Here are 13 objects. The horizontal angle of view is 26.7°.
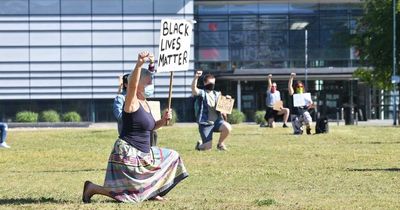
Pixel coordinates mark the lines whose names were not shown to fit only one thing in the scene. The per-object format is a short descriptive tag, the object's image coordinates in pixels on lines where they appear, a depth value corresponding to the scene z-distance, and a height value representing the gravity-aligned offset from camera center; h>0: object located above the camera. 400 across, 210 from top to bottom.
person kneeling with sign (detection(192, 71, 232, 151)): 19.05 -0.48
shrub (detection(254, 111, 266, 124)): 44.80 -1.13
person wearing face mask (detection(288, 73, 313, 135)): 27.14 -0.71
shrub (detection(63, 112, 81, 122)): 51.29 -1.24
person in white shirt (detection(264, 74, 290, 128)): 32.62 -0.51
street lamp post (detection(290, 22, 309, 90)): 55.86 +4.53
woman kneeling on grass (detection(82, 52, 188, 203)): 9.72 -0.77
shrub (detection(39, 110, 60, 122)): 50.58 -1.21
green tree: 45.00 +3.06
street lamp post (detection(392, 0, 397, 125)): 42.81 +2.16
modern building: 55.50 +3.20
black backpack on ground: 27.92 -1.04
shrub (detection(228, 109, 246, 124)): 46.14 -1.19
